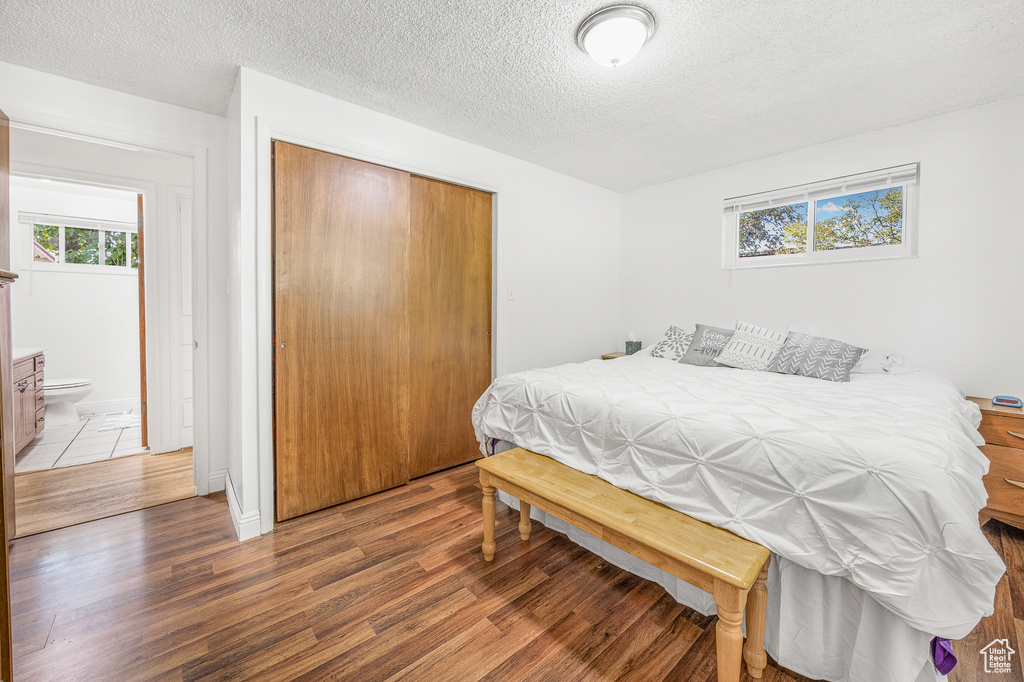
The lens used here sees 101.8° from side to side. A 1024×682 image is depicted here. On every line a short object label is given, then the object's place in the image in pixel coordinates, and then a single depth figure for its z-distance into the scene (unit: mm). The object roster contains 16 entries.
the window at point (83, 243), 4367
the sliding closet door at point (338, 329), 2338
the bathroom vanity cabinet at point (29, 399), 3205
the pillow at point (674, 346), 3408
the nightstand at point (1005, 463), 2127
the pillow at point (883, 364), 2721
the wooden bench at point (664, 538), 1212
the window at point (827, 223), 2902
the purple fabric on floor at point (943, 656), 1152
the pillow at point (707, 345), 3115
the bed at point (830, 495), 1138
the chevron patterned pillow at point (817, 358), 2553
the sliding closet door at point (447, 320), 2939
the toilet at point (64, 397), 3951
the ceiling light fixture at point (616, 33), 1744
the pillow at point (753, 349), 2912
